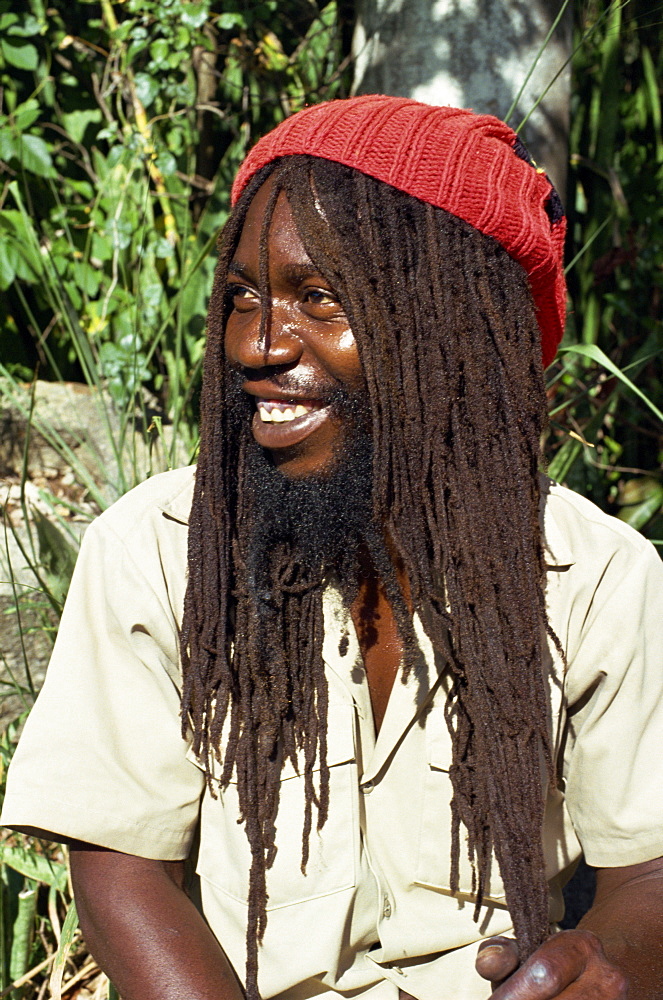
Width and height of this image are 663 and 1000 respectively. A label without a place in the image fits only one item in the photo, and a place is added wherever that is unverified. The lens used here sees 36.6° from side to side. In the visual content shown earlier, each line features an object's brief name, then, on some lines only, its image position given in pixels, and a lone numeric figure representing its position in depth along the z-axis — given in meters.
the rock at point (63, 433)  3.23
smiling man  1.65
